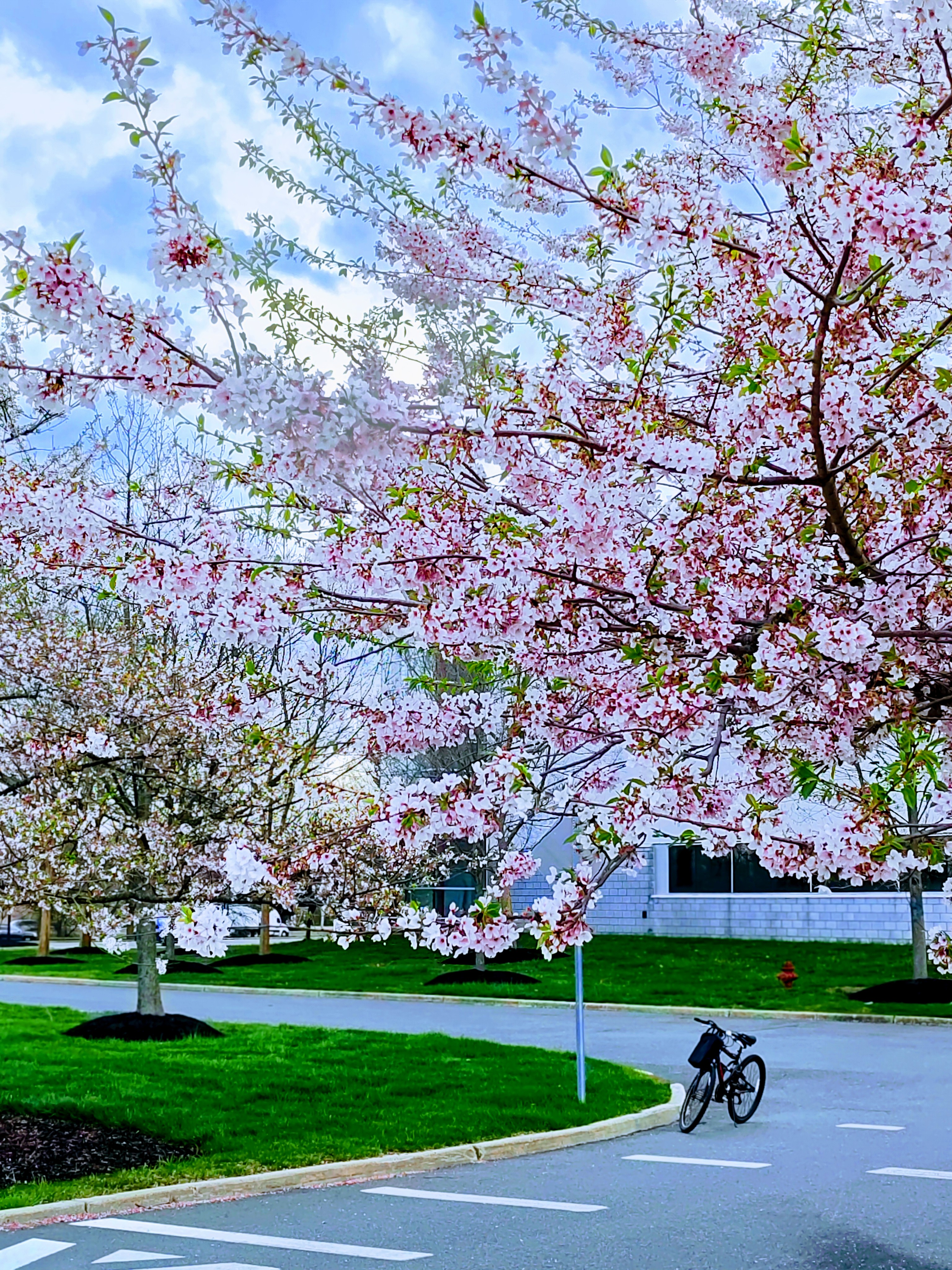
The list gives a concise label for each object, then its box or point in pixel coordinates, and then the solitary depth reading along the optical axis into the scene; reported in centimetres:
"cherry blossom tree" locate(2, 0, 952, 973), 433
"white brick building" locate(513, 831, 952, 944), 3397
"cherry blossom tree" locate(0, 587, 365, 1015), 1215
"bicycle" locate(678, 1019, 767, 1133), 1173
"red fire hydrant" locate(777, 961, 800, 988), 2630
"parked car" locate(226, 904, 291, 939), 4284
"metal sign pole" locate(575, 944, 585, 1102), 1238
